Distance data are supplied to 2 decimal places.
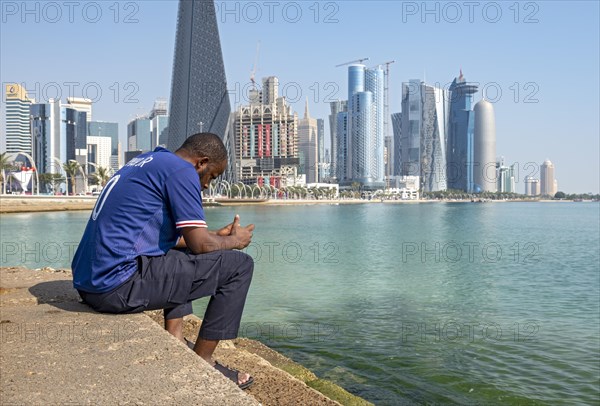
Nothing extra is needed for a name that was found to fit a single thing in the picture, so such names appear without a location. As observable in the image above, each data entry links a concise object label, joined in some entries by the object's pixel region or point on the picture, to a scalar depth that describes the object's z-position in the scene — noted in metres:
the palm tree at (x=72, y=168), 103.75
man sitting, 3.11
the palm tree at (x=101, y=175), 110.31
